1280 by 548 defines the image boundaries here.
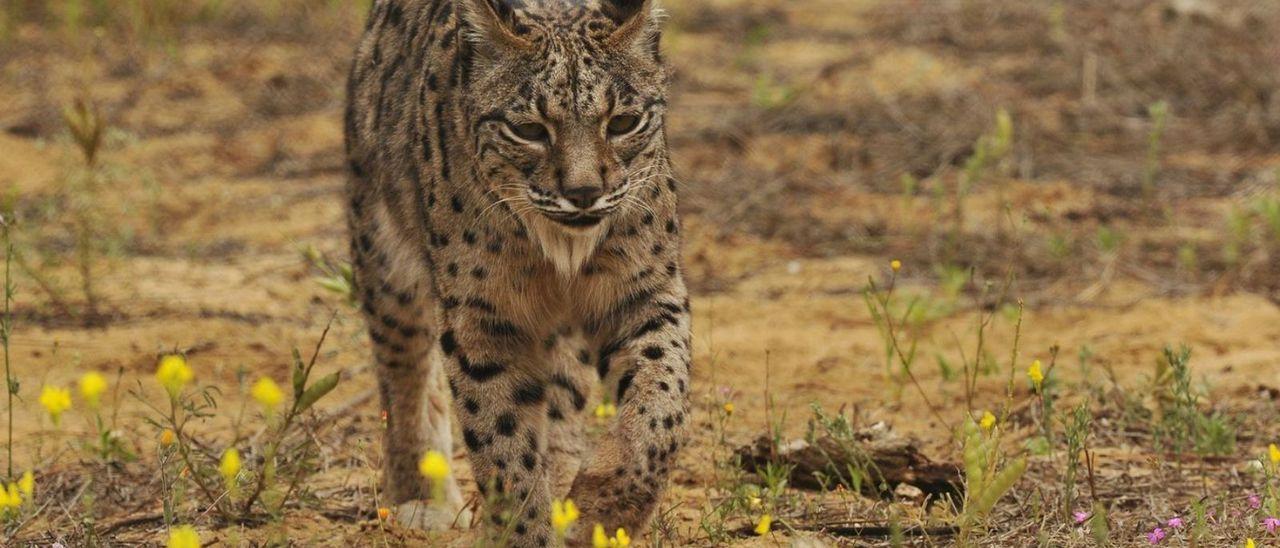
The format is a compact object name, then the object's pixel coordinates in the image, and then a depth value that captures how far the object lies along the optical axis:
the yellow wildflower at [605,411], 11.69
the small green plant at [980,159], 16.14
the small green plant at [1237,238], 16.75
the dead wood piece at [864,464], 10.77
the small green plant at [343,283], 12.50
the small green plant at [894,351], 11.65
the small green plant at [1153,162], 17.38
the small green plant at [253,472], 8.93
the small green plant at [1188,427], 11.45
